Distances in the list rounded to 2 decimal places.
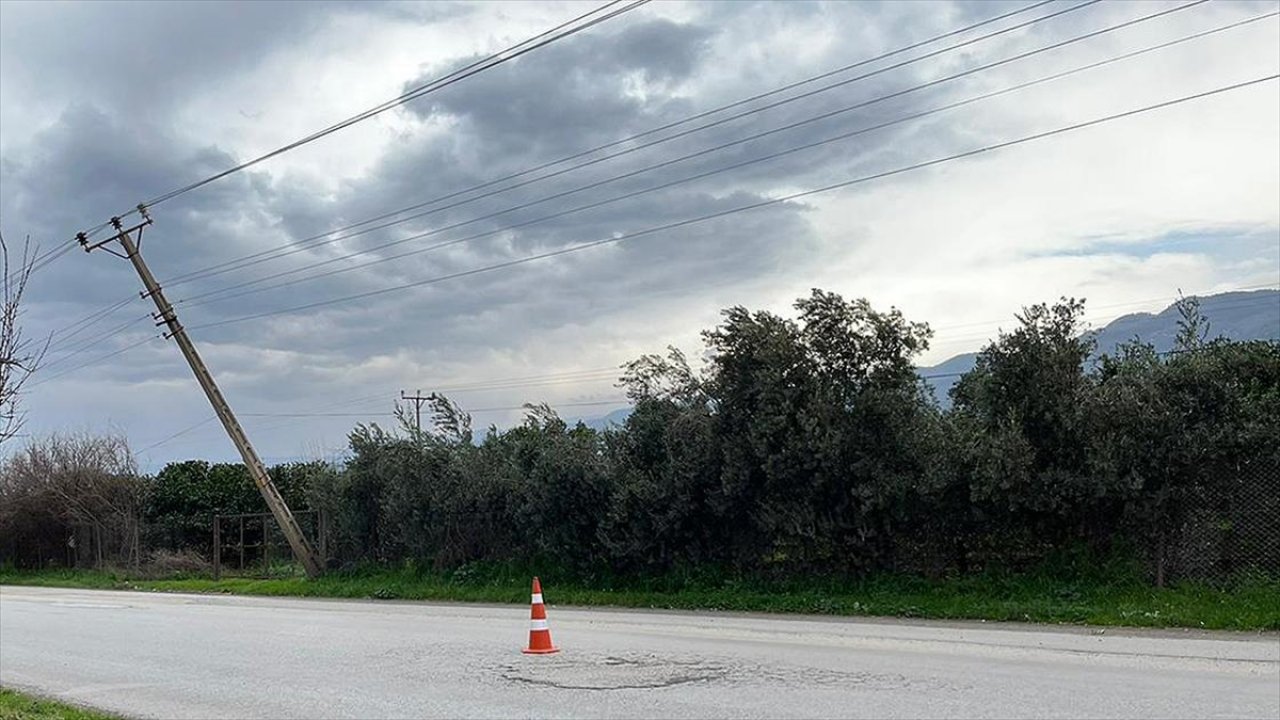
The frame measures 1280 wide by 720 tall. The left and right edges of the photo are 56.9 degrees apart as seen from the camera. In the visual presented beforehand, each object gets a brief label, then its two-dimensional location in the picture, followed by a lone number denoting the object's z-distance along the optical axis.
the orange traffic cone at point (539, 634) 12.85
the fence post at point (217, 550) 32.50
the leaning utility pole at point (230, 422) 28.53
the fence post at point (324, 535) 28.47
